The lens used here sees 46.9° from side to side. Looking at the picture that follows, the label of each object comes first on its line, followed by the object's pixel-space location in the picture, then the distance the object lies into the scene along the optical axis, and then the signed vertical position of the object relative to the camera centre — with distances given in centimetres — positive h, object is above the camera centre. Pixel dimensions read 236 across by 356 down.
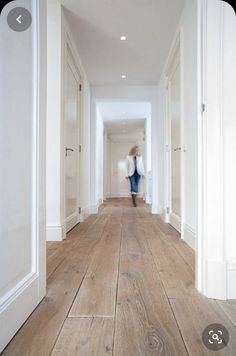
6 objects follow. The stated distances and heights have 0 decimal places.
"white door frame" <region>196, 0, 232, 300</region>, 126 +8
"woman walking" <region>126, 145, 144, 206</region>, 636 +17
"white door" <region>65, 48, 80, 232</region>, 300 +38
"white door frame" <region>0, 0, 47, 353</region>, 109 -4
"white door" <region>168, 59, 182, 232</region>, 304 +35
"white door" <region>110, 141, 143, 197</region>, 978 +26
